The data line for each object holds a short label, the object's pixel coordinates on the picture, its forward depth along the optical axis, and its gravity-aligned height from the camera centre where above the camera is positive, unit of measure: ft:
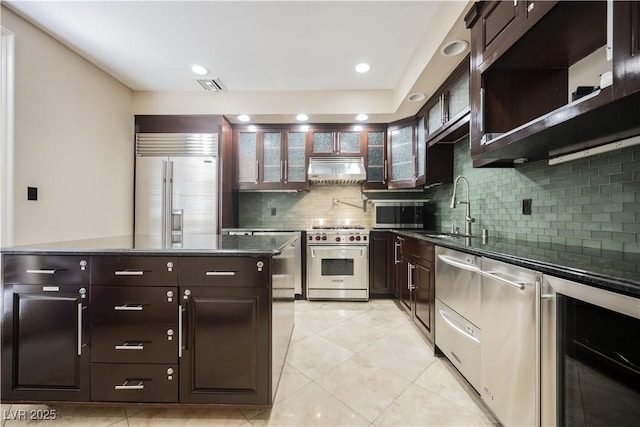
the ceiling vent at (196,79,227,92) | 9.93 +5.17
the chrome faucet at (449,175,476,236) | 7.89 -0.16
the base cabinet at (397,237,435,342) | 7.06 -2.13
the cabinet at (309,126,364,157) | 11.94 +3.40
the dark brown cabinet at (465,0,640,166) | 2.96 +2.47
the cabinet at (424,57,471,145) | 7.04 +3.35
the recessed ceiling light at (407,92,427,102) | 9.09 +4.29
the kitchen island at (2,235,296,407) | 4.60 -2.02
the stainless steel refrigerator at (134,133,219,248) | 10.95 +1.33
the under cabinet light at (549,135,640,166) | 4.01 +1.15
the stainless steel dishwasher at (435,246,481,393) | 5.02 -2.12
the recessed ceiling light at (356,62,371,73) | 8.80 +5.18
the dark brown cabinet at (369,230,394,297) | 11.34 -2.24
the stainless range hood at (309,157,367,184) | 11.47 +2.06
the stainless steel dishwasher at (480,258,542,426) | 3.60 -2.02
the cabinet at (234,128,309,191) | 12.01 +2.71
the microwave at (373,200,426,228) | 11.62 +0.03
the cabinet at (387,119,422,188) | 10.84 +2.64
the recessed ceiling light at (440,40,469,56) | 6.39 +4.30
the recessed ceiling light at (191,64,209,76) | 9.02 +5.21
